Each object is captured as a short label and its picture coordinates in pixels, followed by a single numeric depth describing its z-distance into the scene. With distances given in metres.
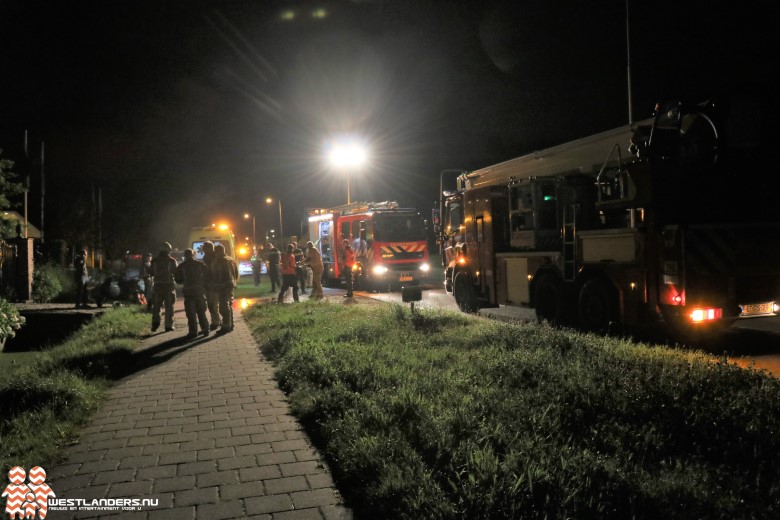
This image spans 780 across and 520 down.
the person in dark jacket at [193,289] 11.95
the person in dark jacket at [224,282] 12.52
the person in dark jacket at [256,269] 28.39
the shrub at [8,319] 9.80
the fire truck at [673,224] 9.09
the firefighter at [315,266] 18.64
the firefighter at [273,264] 24.94
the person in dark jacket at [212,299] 12.66
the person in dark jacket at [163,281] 12.68
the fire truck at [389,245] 23.33
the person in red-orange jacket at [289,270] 18.88
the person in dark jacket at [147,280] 18.98
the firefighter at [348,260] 20.55
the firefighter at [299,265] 19.90
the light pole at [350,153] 31.25
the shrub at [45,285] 20.62
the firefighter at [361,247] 24.08
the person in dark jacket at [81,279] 17.34
